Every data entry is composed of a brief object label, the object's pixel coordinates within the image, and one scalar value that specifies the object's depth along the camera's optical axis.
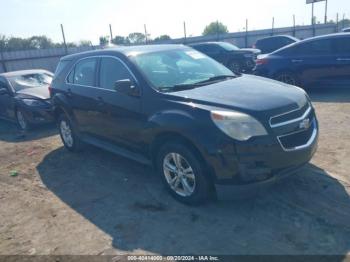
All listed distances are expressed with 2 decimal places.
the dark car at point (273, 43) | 18.81
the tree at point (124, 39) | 33.76
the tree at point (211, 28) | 73.41
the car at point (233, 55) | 15.22
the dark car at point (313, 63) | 8.91
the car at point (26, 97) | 8.52
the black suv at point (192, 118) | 3.54
